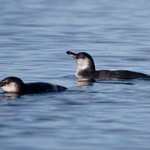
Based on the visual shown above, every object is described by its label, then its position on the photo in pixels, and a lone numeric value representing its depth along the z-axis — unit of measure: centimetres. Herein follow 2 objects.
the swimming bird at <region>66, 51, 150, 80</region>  1689
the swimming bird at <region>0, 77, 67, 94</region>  1432
